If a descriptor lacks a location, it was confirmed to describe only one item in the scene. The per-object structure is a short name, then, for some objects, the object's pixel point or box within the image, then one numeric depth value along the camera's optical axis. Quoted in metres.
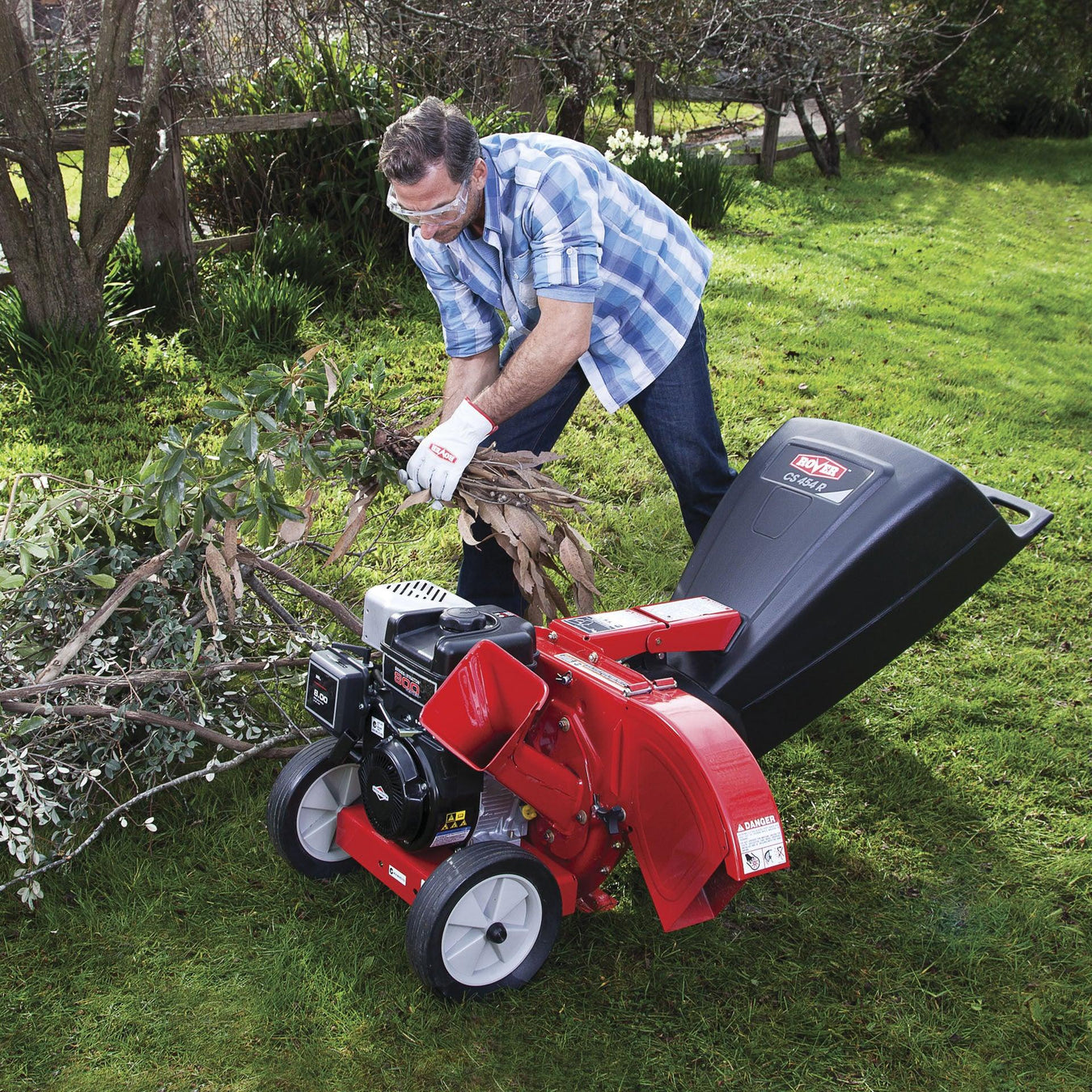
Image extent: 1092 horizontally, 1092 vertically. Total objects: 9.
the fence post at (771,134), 9.72
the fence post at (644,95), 8.73
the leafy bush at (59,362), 4.69
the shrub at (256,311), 5.24
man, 2.56
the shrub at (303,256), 5.72
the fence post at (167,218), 5.34
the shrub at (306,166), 6.13
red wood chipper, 2.05
